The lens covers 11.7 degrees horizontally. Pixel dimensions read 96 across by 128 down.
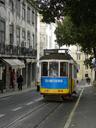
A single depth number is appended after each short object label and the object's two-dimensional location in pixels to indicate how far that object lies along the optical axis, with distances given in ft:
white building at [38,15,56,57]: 255.00
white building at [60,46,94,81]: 459.56
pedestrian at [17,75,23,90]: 154.71
